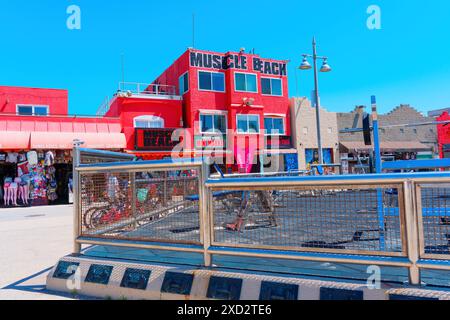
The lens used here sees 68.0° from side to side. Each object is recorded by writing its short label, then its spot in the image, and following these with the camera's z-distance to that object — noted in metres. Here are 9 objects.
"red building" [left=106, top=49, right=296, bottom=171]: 22.97
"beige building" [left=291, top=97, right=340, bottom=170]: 28.58
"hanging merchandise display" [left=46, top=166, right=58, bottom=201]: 20.33
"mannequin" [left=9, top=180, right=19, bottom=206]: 19.19
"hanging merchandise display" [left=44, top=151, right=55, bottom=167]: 19.55
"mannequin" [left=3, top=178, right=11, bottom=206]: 19.19
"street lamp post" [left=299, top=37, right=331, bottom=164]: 19.61
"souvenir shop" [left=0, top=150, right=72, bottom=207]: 19.27
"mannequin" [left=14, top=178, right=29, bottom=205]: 19.42
